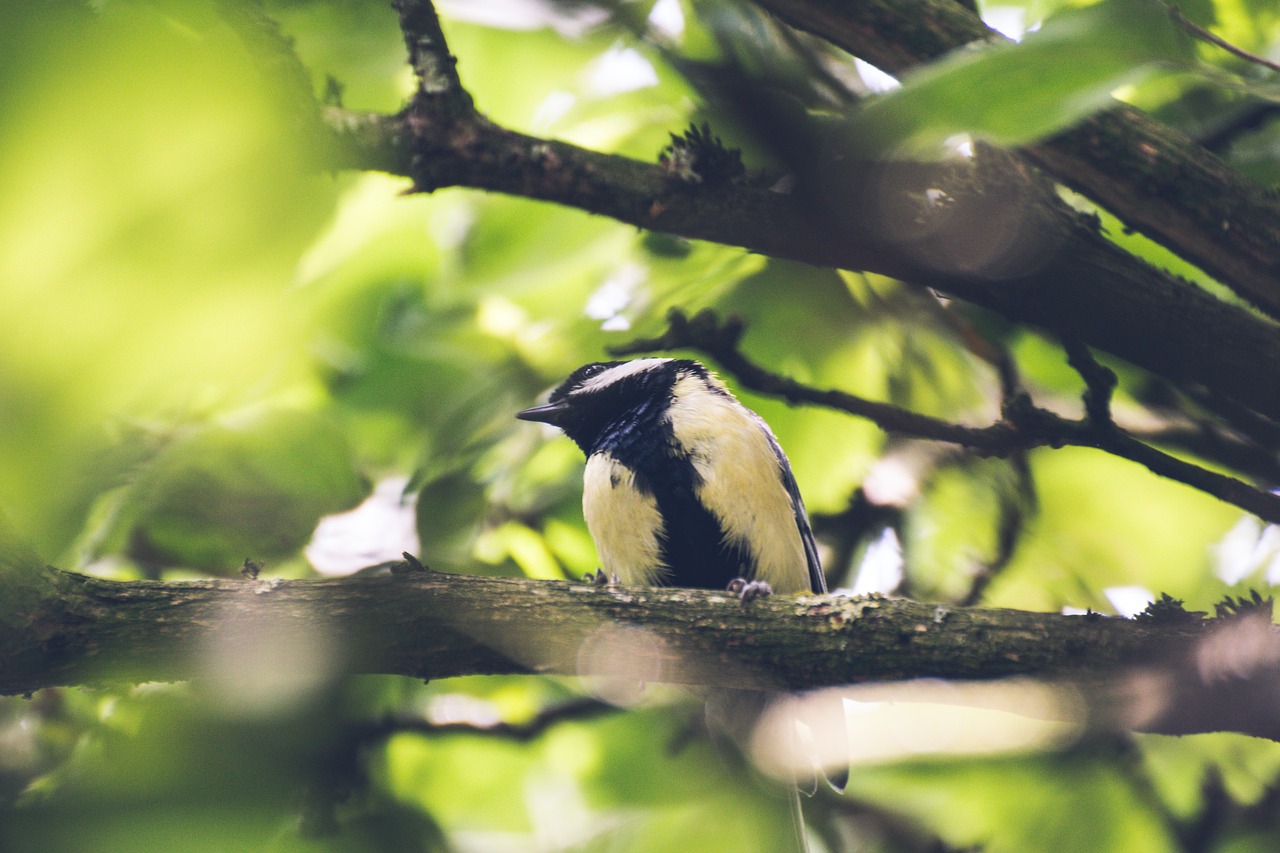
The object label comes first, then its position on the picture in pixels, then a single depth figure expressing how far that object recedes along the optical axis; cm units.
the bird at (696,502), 608
